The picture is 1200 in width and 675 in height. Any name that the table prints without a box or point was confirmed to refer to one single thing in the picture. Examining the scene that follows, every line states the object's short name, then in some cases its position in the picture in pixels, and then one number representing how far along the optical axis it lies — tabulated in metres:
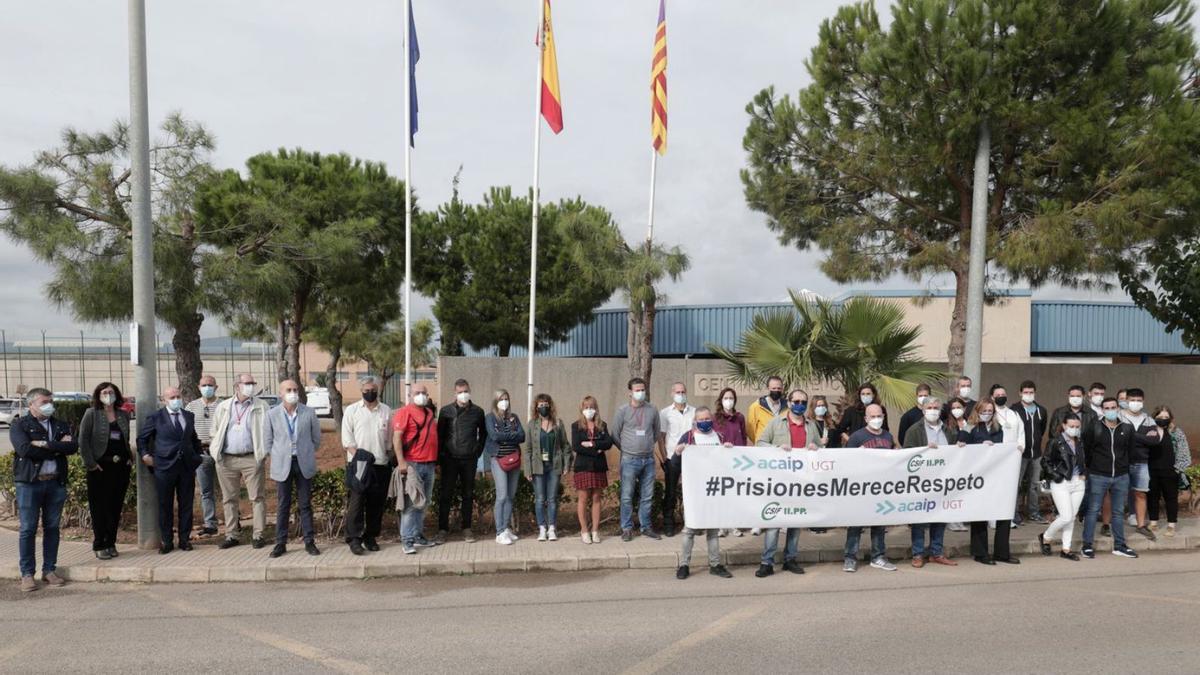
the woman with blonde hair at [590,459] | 8.12
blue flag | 13.41
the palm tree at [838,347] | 9.91
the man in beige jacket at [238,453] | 7.88
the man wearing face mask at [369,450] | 7.68
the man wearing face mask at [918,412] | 8.73
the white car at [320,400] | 35.44
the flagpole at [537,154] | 12.73
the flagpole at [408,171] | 13.28
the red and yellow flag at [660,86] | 13.12
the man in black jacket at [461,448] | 8.15
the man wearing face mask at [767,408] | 8.89
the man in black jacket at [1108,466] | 7.84
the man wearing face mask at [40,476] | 6.62
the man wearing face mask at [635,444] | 8.16
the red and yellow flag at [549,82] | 12.80
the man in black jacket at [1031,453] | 9.30
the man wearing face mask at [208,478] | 8.52
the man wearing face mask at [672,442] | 8.49
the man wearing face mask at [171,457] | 7.69
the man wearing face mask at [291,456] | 7.50
